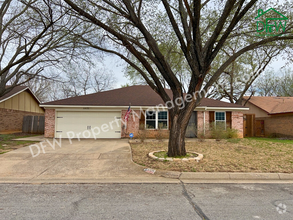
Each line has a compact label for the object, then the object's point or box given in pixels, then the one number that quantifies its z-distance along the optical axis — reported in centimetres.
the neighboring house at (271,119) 1708
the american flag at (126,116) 1288
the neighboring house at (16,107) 1805
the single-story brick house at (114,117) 1355
